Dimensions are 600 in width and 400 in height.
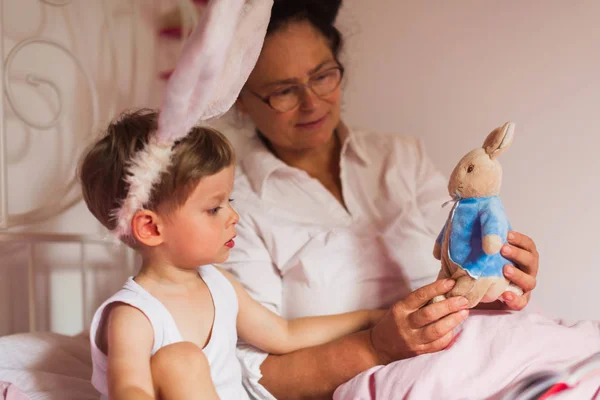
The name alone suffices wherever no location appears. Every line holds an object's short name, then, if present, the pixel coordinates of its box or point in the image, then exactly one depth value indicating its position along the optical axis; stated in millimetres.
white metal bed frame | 1480
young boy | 919
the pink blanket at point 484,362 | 979
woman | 1231
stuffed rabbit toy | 1022
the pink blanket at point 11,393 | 1055
